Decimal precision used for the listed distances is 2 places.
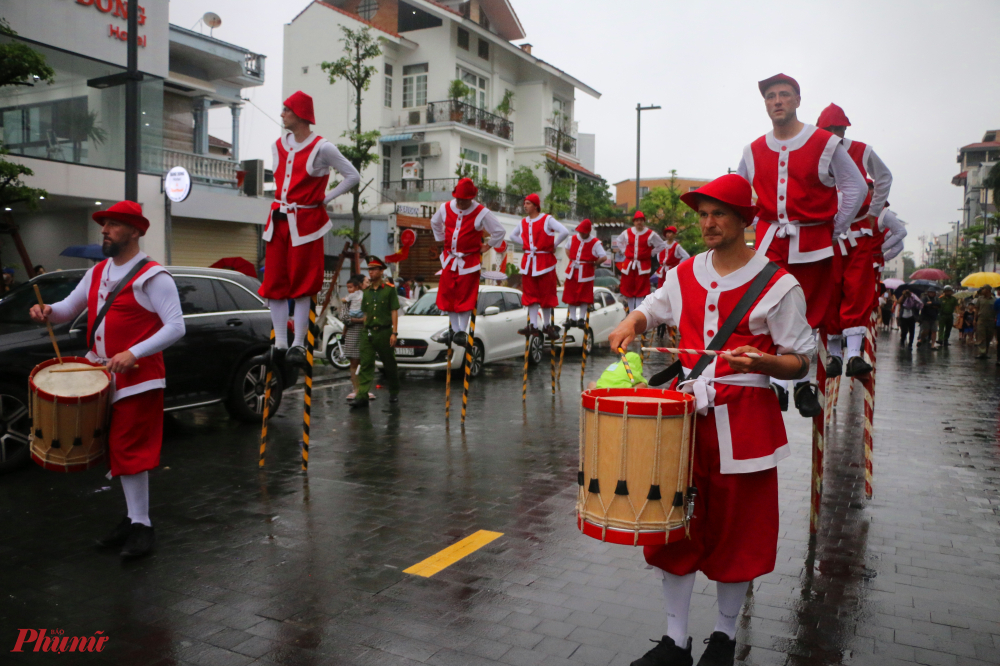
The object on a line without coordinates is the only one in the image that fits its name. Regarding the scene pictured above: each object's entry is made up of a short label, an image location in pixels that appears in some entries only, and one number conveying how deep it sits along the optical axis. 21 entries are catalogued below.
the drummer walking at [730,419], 3.39
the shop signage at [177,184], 14.98
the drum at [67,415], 4.95
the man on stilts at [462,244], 10.38
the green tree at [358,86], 22.84
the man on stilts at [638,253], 15.32
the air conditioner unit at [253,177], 31.91
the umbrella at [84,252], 18.43
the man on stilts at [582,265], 14.08
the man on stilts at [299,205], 7.13
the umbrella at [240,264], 15.27
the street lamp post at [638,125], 35.91
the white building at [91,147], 18.67
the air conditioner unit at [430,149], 39.56
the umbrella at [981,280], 26.07
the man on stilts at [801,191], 5.32
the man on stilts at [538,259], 12.50
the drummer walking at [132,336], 5.25
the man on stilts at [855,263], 6.12
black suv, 7.37
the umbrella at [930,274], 33.94
